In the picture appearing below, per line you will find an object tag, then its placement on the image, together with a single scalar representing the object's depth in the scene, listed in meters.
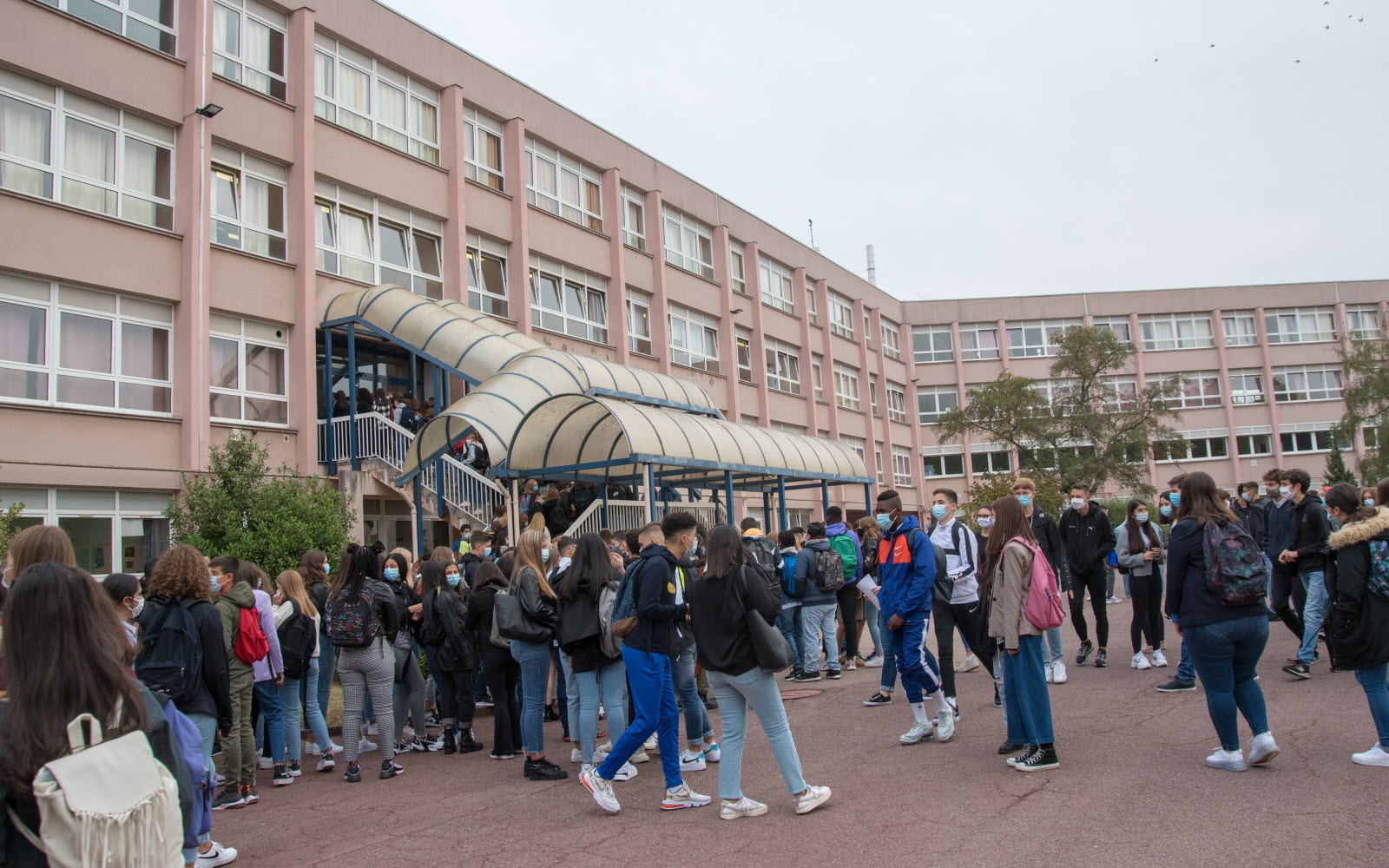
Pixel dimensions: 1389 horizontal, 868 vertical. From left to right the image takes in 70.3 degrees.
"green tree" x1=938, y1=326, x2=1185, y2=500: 40.31
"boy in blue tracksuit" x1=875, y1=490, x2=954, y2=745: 7.43
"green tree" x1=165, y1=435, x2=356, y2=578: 14.99
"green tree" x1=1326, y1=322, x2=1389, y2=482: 43.38
